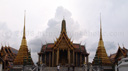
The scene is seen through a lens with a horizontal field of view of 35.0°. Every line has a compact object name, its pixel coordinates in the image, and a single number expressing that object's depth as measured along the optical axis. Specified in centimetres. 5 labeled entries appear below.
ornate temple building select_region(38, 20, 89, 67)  3591
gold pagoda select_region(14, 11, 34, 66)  3162
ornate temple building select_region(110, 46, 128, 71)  3173
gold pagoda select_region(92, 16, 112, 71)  3090
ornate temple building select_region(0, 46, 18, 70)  3516
